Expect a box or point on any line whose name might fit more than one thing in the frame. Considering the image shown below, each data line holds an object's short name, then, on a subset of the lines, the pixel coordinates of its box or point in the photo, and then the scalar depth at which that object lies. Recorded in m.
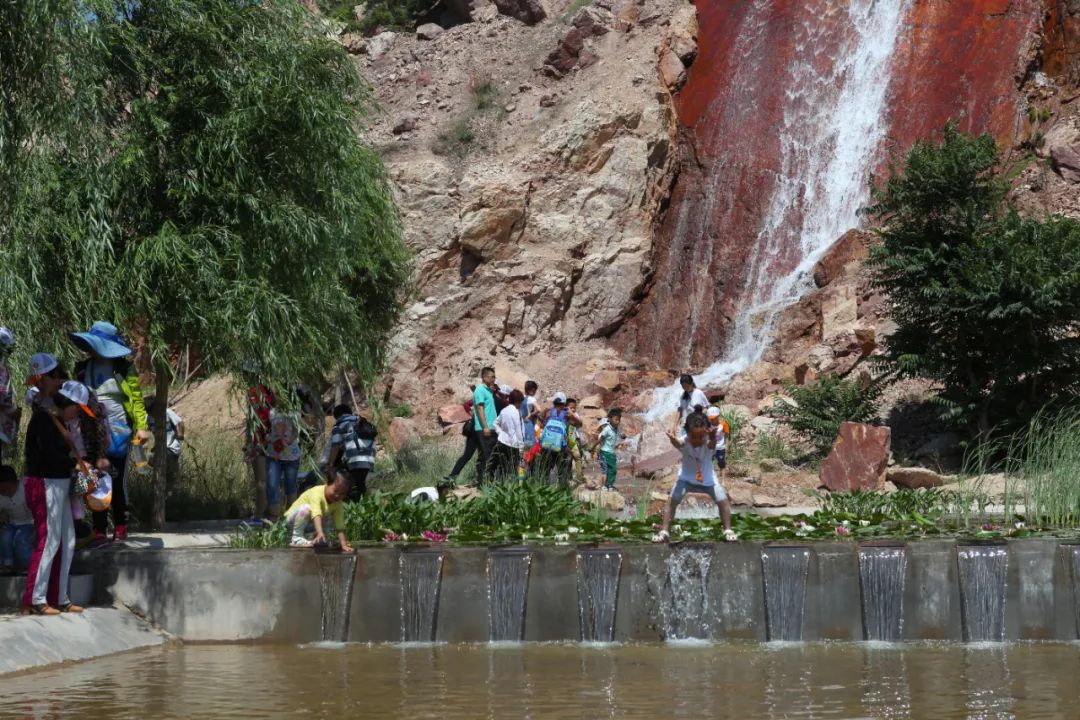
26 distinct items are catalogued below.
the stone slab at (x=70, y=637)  7.98
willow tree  11.52
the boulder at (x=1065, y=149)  25.39
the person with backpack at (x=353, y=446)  12.97
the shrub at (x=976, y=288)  18.67
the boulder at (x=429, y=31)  35.22
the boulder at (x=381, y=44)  35.56
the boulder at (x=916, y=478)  15.90
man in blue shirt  15.43
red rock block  16.62
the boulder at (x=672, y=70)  31.20
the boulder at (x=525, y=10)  34.19
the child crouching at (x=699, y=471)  9.87
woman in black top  8.45
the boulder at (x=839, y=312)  24.09
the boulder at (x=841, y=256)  25.89
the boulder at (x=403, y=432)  23.72
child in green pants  17.42
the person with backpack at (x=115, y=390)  9.91
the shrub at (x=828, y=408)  20.78
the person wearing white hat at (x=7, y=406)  8.83
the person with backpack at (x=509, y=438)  15.09
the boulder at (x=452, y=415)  24.80
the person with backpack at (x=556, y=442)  15.59
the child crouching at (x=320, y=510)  9.70
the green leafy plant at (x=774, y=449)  20.78
